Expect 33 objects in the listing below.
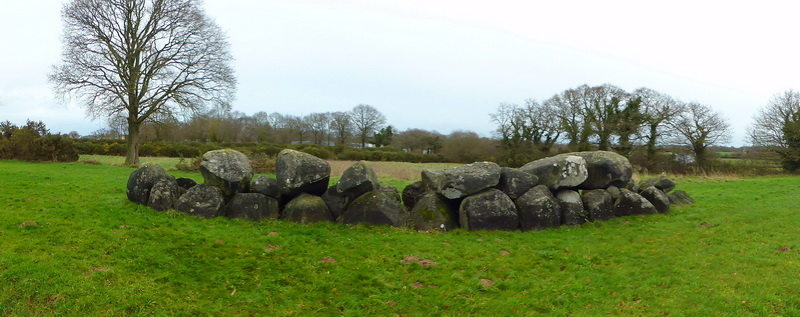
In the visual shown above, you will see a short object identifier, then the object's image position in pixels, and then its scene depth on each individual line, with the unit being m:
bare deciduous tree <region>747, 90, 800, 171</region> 36.59
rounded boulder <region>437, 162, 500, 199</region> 11.36
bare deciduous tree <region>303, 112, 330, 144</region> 68.38
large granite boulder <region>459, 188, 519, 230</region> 10.99
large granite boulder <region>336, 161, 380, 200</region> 11.25
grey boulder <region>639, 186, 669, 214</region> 12.96
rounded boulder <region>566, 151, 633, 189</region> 12.46
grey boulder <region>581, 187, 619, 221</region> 11.92
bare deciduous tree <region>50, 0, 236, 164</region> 26.47
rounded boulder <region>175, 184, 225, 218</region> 10.77
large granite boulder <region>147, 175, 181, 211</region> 10.98
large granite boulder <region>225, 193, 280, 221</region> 10.98
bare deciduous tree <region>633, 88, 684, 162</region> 39.69
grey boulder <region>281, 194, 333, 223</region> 10.98
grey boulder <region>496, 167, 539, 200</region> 11.65
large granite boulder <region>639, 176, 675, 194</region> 15.20
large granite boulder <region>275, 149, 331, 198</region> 11.26
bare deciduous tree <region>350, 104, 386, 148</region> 68.56
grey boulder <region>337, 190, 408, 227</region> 10.99
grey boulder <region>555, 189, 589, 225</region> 11.56
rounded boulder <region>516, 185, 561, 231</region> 11.15
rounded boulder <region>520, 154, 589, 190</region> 11.86
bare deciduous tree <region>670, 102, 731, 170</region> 38.94
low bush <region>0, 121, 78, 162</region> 25.98
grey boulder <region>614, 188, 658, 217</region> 12.52
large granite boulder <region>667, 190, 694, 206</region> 14.44
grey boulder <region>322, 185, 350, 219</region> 11.52
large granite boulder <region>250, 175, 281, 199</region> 11.38
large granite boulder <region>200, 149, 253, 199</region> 11.16
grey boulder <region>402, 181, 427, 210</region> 12.54
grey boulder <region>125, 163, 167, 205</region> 11.41
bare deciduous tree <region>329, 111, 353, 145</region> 67.62
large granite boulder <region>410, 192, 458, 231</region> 11.02
